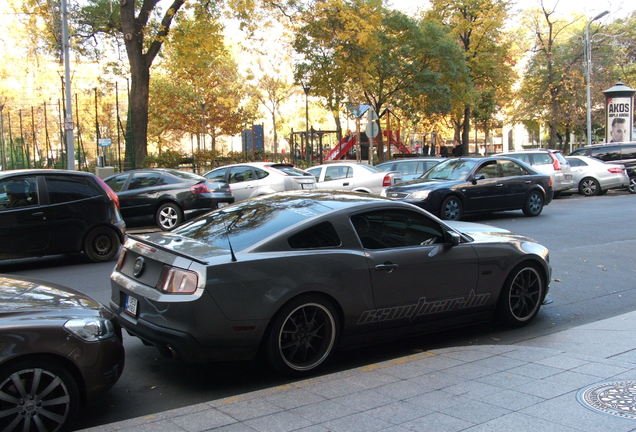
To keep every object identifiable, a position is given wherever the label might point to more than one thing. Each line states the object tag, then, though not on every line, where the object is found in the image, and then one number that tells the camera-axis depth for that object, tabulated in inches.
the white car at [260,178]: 648.4
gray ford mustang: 174.9
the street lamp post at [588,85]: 1373.0
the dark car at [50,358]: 138.9
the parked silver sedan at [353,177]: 676.1
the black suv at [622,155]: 922.7
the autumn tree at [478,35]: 1405.0
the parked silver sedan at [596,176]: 871.1
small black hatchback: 366.3
